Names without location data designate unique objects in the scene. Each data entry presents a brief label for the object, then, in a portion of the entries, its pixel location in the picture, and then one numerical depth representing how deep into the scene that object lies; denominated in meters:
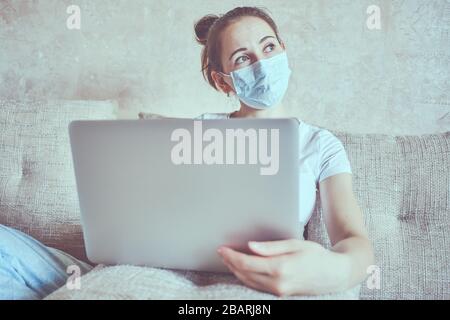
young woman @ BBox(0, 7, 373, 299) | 0.69
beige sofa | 0.78
